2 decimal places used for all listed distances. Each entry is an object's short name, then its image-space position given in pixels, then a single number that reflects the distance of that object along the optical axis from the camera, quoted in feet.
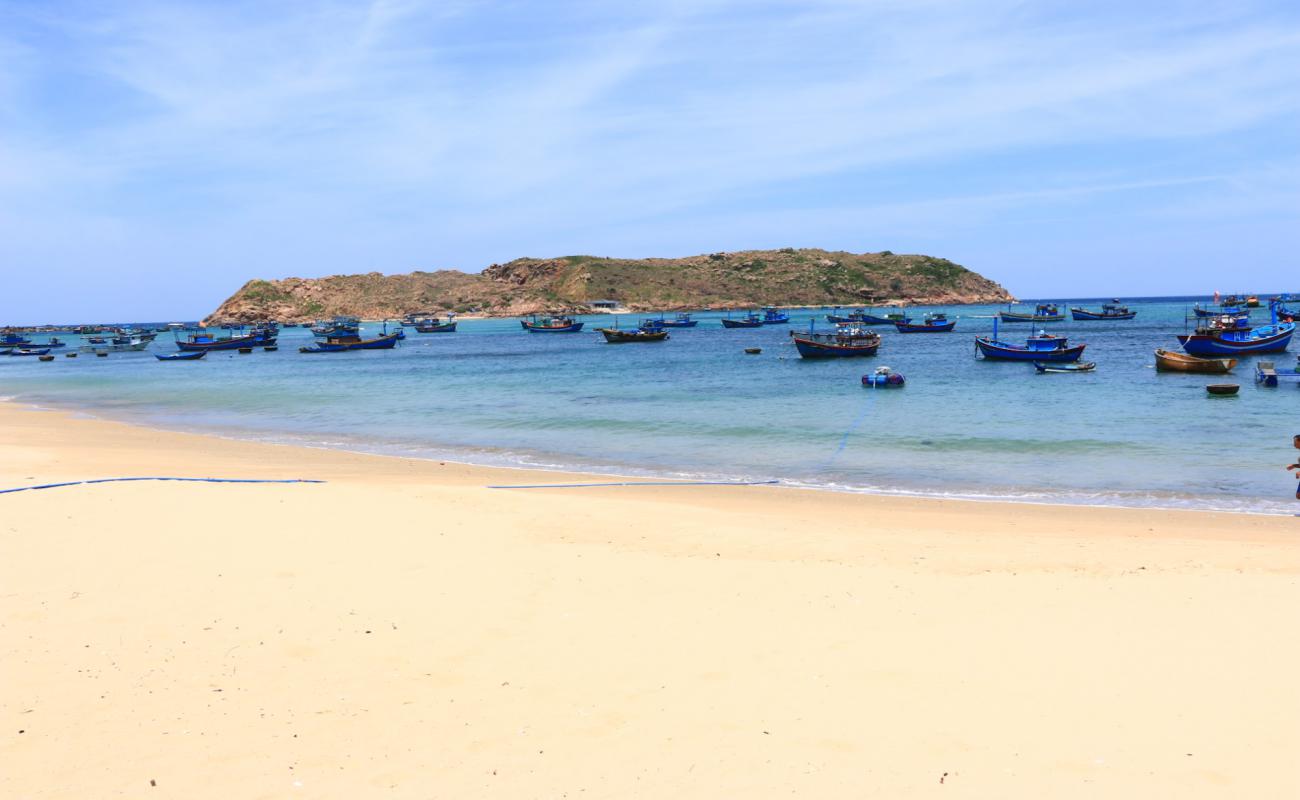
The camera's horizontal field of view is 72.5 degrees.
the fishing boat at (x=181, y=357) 228.63
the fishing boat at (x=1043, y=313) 279.18
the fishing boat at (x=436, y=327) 379.76
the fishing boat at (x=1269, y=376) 108.45
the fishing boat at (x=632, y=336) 262.88
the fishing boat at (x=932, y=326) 290.76
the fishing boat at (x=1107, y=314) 361.51
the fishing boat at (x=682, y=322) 372.17
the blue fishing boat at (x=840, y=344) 174.81
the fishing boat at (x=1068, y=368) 135.44
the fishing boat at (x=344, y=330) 284.67
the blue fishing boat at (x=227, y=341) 262.02
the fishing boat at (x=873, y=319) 305.94
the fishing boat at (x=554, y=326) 347.56
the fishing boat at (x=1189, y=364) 123.75
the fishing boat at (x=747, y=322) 351.25
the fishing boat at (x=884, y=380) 116.37
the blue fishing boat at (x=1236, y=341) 151.23
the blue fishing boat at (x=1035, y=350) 149.59
